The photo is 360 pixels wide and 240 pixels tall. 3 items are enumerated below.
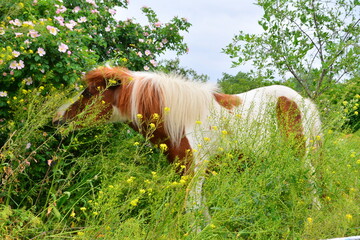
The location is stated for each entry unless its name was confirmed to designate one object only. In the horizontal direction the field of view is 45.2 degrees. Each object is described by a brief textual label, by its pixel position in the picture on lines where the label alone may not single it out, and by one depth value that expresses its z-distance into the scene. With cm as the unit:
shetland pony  389
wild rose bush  377
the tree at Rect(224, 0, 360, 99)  714
